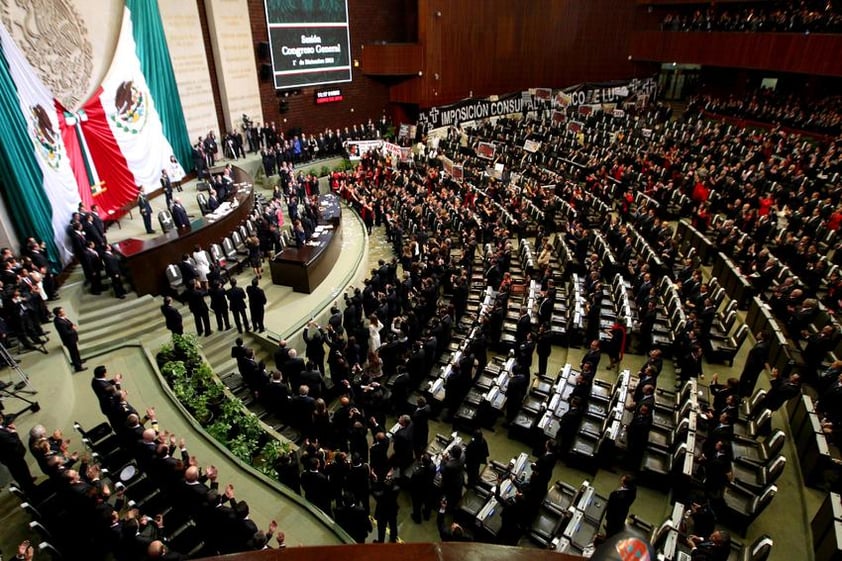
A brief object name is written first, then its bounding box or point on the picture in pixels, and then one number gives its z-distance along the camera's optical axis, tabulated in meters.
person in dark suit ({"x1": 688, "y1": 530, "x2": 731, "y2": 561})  5.06
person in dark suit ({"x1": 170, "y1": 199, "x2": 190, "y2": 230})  12.92
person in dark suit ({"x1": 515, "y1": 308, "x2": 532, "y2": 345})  10.21
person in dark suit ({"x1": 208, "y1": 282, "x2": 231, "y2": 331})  10.18
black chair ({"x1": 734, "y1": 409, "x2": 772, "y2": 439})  7.36
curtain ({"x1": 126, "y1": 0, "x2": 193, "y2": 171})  16.75
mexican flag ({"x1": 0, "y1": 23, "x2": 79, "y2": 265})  10.70
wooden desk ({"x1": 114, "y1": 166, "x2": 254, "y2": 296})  11.02
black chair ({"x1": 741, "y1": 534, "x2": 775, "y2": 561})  5.11
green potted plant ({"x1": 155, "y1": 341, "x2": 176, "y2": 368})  9.32
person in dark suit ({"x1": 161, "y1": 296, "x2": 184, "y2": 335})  9.30
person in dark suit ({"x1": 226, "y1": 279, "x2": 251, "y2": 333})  10.04
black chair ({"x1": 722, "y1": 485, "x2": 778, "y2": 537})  6.12
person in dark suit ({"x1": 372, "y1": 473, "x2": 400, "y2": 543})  6.23
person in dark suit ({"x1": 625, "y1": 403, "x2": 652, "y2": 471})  7.09
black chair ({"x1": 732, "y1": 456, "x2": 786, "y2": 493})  6.34
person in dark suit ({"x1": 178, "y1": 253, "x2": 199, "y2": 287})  11.09
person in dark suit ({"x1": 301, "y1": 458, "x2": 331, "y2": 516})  6.28
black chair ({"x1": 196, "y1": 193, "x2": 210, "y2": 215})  15.13
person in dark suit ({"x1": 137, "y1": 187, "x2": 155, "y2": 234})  13.98
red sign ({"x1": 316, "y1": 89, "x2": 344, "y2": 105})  26.48
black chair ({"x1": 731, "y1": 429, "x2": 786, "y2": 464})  6.79
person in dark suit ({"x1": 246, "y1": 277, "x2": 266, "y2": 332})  10.21
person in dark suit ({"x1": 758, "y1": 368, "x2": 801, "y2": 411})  7.49
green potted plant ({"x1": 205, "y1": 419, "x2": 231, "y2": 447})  7.69
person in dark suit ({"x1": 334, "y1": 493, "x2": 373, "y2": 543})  6.05
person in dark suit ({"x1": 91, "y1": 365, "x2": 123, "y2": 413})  7.07
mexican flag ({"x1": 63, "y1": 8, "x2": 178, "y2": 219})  13.84
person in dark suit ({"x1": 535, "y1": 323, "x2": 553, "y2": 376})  9.65
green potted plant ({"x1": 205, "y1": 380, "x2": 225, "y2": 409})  8.29
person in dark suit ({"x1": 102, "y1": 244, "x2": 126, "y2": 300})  10.52
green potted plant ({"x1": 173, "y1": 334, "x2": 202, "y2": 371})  9.23
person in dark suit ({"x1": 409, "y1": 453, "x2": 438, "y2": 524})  6.70
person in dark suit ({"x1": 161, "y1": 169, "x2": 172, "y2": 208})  15.38
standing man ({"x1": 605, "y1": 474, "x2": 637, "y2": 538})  5.96
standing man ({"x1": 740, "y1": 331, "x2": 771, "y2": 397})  8.51
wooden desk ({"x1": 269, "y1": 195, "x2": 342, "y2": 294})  12.43
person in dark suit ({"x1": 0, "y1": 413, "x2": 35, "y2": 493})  5.99
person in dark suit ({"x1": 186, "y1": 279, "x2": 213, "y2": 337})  9.89
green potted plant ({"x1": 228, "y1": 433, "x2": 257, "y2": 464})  7.36
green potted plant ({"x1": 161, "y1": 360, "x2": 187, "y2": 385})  8.80
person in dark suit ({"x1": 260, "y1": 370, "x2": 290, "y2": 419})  8.04
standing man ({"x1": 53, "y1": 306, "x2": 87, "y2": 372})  8.37
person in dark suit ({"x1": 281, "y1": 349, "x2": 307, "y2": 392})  8.66
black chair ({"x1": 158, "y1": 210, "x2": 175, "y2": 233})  13.71
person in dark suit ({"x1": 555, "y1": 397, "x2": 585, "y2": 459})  7.35
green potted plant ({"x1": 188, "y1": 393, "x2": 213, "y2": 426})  8.02
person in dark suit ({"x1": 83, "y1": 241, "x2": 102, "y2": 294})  10.63
